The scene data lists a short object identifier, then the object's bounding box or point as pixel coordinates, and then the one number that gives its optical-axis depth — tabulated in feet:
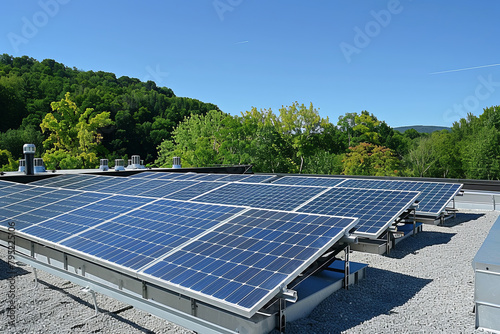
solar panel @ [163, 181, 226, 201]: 57.47
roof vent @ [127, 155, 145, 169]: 105.37
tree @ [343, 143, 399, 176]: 189.67
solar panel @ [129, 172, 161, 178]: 92.35
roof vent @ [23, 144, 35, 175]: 75.41
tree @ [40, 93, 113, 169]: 217.77
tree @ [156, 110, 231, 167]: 193.47
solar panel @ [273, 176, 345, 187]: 75.38
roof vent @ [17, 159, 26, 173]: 84.28
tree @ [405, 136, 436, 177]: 227.40
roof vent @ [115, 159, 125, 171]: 99.18
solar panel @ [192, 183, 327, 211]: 51.01
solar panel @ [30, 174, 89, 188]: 72.18
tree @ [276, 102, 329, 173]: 216.54
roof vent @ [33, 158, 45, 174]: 81.20
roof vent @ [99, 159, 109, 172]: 96.55
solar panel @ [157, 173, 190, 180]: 89.25
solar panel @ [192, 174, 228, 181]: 84.77
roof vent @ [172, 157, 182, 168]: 116.05
